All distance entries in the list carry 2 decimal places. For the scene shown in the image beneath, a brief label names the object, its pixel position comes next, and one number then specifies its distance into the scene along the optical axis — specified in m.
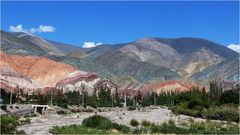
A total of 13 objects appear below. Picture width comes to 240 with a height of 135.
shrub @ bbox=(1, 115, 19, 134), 33.78
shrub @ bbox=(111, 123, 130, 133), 37.78
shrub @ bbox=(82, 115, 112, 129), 40.42
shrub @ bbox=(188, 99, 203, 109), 91.58
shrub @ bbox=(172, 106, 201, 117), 72.36
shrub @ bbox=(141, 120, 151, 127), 46.52
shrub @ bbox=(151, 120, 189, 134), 36.73
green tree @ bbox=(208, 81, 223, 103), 117.82
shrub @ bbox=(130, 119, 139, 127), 47.15
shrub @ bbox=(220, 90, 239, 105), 96.26
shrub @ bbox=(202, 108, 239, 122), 60.81
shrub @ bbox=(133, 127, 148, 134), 35.94
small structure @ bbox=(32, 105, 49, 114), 99.66
